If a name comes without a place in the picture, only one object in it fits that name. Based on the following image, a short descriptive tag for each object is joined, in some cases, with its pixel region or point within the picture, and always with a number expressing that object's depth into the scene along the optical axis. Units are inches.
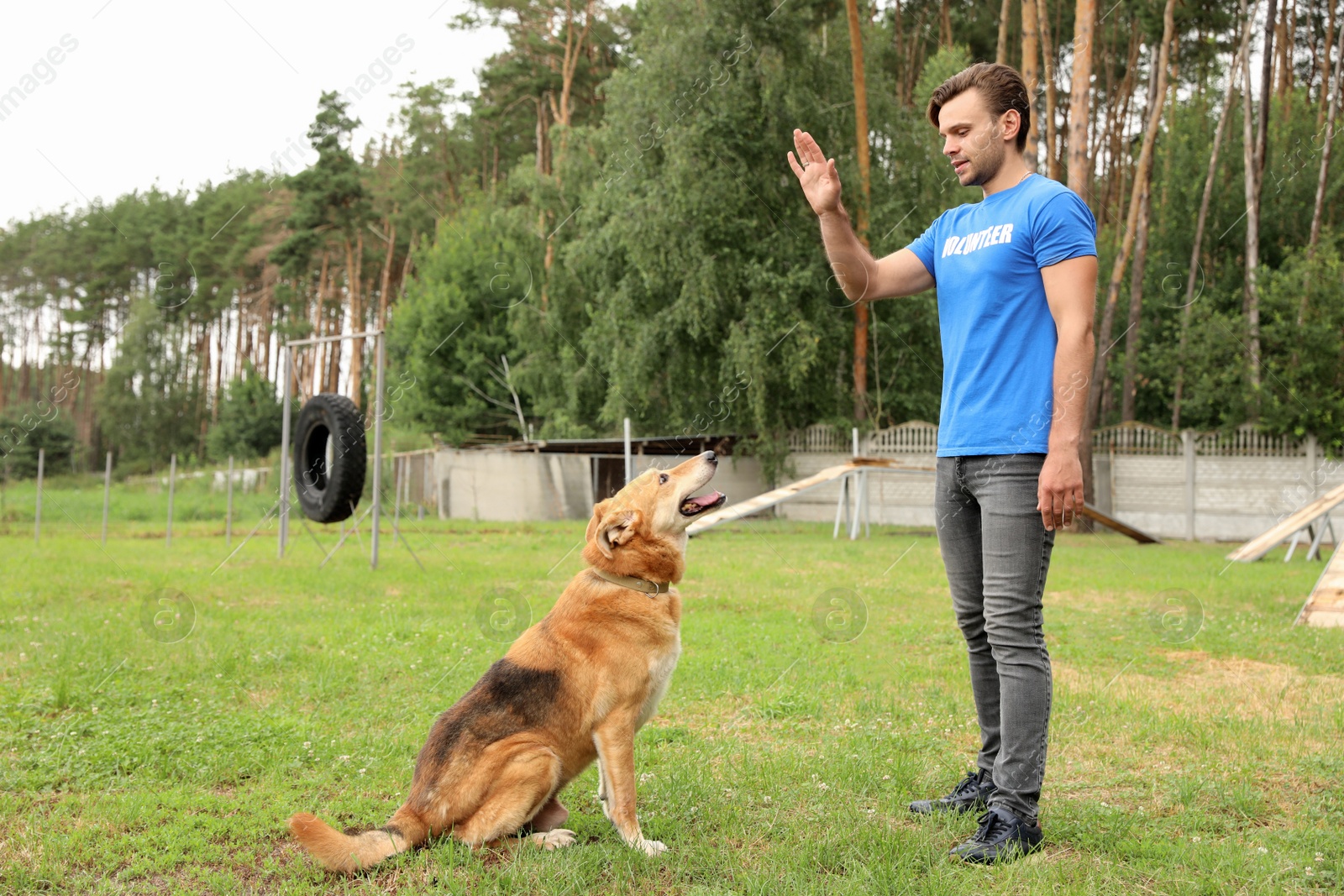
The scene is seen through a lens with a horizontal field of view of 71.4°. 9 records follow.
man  113.3
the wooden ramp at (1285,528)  481.1
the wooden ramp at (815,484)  550.0
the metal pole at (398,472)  1049.5
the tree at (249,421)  1681.8
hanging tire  441.4
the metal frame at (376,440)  412.8
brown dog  116.1
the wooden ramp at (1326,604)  314.3
